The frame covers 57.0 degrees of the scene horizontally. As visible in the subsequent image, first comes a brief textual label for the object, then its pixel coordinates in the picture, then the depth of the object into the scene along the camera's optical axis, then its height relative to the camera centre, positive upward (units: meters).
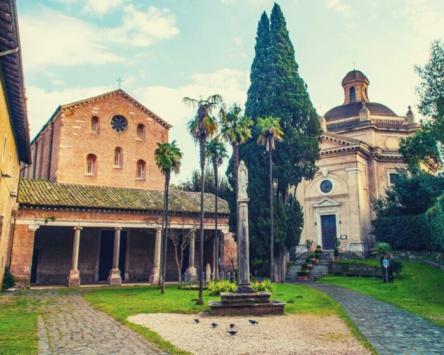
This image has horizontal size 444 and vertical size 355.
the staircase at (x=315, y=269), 30.45 -0.93
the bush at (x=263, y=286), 19.05 -1.37
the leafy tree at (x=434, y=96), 20.39 +8.19
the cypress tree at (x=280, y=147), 28.14 +7.72
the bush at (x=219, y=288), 19.45 -1.51
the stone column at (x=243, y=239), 14.18 +0.61
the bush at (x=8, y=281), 21.21 -1.37
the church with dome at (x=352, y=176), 37.47 +7.63
